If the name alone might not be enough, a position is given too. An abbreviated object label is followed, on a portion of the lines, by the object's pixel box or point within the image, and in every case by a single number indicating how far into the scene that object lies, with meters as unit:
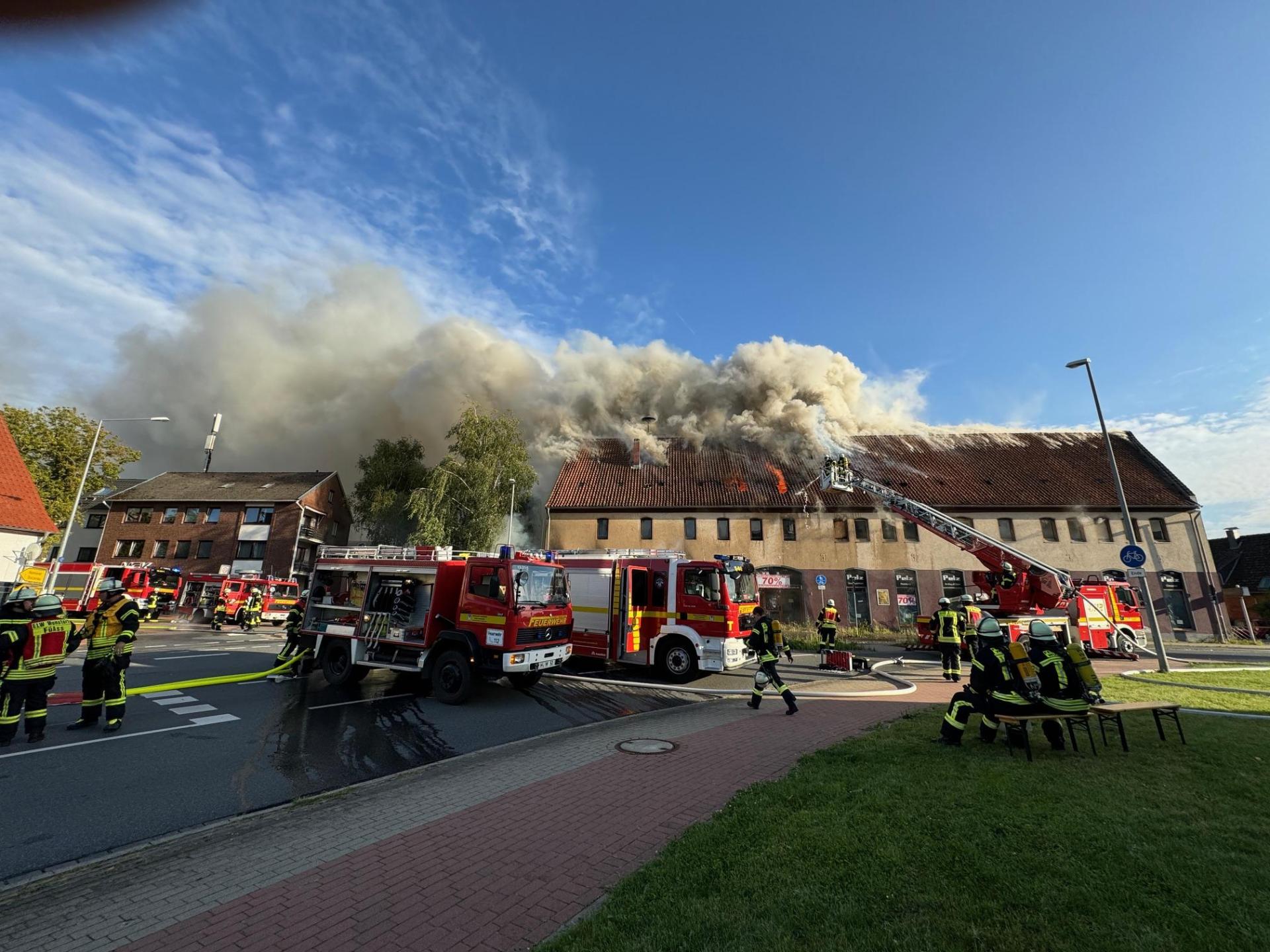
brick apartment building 36.53
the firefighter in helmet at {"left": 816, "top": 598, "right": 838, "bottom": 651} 14.11
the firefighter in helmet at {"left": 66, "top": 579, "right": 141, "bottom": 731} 6.97
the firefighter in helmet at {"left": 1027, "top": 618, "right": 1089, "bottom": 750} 5.52
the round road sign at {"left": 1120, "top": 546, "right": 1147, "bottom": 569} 12.33
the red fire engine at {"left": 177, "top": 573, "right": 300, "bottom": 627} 24.66
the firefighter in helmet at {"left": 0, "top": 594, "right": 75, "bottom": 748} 6.19
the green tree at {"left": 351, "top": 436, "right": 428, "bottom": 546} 33.16
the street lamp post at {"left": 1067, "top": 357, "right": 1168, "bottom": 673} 11.95
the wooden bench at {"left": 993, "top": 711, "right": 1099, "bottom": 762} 5.31
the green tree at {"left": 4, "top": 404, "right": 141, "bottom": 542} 28.47
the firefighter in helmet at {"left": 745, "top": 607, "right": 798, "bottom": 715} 8.26
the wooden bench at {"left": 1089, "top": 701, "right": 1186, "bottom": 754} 5.34
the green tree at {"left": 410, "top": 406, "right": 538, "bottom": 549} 28.25
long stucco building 26.34
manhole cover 6.43
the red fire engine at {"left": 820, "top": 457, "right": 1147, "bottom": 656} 14.86
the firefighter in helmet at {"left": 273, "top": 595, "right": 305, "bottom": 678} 11.28
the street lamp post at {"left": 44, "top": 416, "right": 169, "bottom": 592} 18.58
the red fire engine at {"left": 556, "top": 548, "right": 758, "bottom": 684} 11.54
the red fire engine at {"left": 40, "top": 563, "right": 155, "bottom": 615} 24.02
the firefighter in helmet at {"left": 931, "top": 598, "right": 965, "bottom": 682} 10.25
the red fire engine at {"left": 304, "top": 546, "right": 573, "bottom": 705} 9.16
